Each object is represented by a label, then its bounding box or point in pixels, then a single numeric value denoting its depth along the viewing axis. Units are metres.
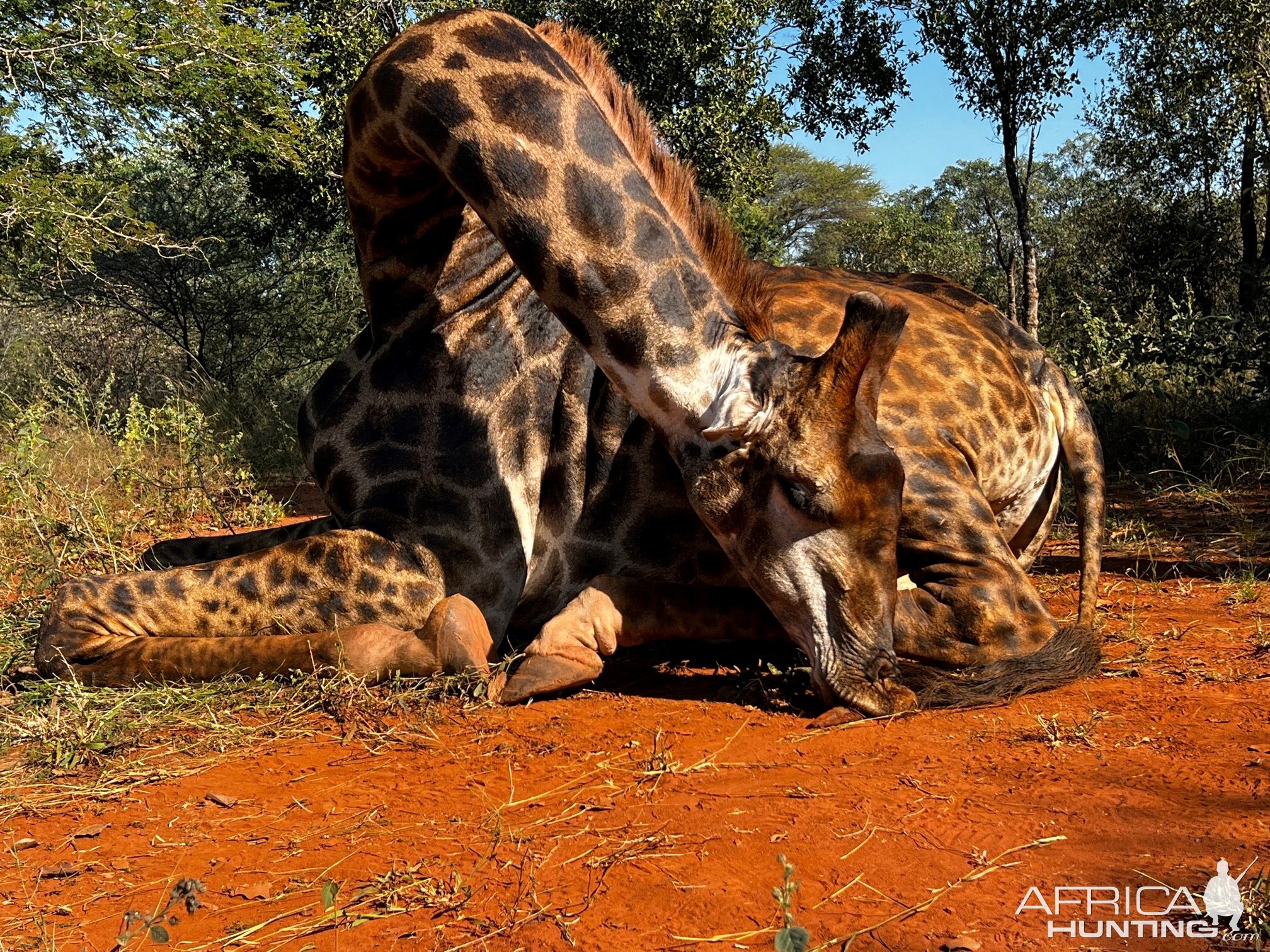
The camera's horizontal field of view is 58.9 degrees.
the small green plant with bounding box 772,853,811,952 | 1.88
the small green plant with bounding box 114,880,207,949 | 2.09
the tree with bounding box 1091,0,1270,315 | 10.15
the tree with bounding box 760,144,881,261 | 27.02
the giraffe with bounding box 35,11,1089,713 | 3.20
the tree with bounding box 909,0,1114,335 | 11.35
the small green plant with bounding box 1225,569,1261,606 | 4.47
